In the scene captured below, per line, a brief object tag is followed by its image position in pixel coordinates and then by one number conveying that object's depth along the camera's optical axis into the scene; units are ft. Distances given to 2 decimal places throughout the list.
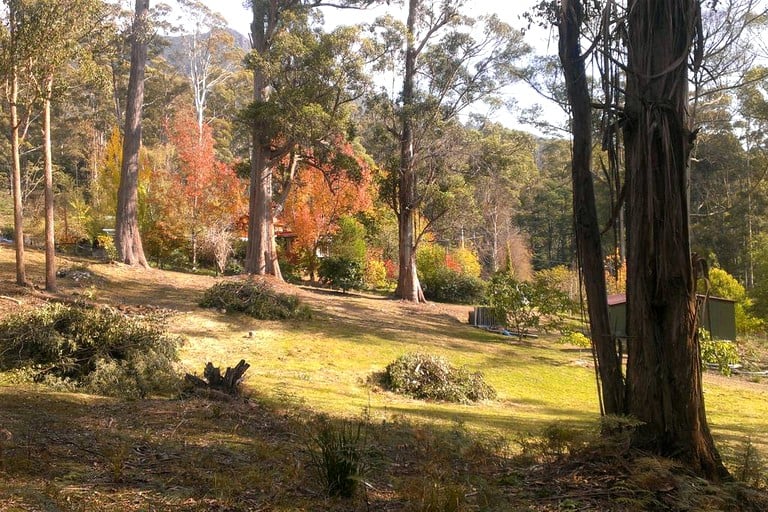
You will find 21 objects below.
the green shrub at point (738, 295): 66.74
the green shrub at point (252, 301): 46.93
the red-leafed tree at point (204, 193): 84.58
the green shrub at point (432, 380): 31.27
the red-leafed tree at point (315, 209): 86.79
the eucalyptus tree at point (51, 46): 36.40
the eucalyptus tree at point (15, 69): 35.91
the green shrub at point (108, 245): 65.13
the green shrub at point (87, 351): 21.87
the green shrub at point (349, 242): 81.87
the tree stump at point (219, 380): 22.38
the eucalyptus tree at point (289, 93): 56.18
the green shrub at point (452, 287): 89.66
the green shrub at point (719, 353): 44.57
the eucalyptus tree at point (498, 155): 73.36
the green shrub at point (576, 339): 46.34
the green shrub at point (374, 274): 90.74
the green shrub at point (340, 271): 79.92
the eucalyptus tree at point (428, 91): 72.13
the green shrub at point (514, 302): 56.70
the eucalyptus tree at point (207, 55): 130.21
